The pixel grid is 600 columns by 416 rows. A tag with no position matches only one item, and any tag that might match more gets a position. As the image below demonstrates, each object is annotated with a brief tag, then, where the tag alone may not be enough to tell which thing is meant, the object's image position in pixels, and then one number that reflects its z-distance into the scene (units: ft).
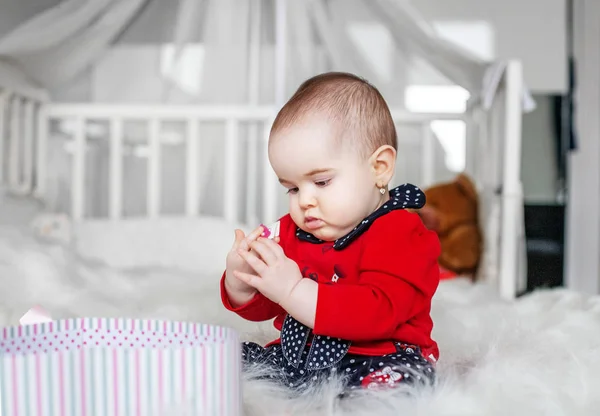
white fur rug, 2.64
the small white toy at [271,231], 3.12
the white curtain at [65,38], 6.84
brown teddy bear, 7.63
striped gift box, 1.95
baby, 2.67
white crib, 6.54
